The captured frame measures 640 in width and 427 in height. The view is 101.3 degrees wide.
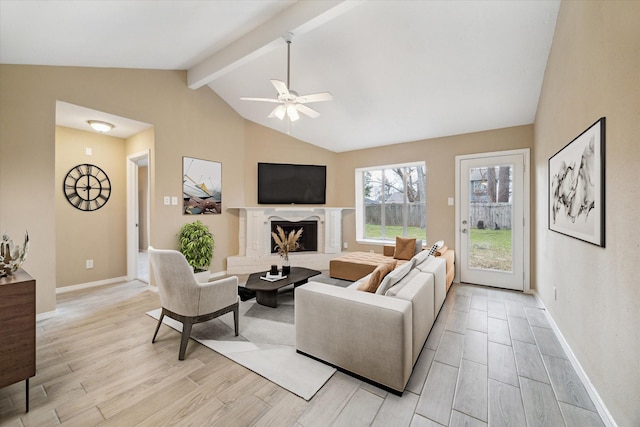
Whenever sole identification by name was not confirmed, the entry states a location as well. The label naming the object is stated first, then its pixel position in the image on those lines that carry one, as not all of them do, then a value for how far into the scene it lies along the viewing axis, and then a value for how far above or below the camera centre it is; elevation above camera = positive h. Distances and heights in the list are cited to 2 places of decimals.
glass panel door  3.96 -0.14
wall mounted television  5.28 +0.62
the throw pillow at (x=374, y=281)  2.31 -0.60
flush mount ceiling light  3.62 +1.24
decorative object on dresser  1.76 -0.28
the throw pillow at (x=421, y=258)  2.86 -0.51
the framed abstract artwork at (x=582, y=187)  1.65 +0.19
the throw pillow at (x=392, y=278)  2.10 -0.55
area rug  1.90 -1.18
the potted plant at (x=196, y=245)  4.05 -0.48
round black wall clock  3.94 +0.43
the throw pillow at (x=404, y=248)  4.43 -0.61
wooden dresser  1.58 -0.71
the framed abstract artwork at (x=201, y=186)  4.23 +0.47
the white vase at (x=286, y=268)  3.56 -0.75
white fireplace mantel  4.98 -0.39
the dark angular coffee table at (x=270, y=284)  3.03 -0.84
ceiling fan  2.56 +1.16
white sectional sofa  1.74 -0.83
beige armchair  2.20 -0.69
